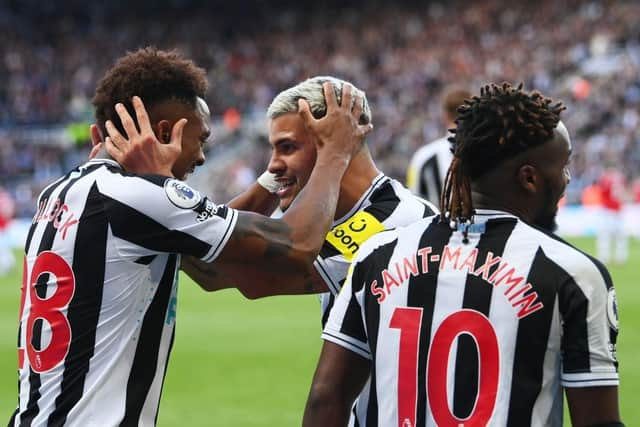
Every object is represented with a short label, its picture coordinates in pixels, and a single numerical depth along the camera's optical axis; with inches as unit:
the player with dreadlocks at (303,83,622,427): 201.9
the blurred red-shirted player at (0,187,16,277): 1631.4
